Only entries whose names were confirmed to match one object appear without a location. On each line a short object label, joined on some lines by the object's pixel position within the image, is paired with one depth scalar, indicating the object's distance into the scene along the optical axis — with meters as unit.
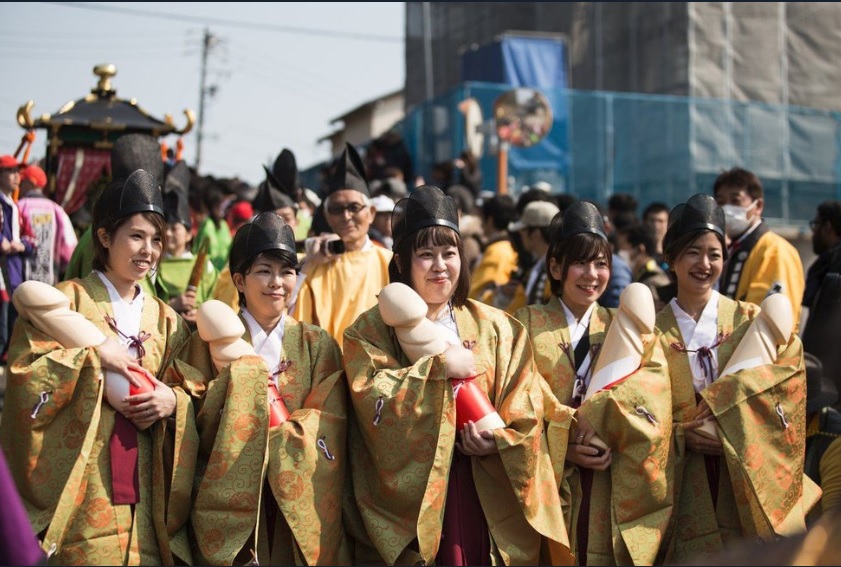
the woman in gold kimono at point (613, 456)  4.48
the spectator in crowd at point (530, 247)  6.71
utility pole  39.12
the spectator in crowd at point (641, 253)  7.07
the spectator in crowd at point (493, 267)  7.75
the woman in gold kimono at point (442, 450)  4.36
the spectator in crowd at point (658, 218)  8.42
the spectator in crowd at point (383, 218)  7.89
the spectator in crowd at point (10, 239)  8.02
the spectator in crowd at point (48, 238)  8.21
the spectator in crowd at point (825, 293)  5.38
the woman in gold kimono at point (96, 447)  4.22
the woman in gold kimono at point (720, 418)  4.54
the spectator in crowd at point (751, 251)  6.25
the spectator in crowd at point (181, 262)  6.84
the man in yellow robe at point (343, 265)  5.90
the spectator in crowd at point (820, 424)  5.15
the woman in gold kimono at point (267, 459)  4.30
